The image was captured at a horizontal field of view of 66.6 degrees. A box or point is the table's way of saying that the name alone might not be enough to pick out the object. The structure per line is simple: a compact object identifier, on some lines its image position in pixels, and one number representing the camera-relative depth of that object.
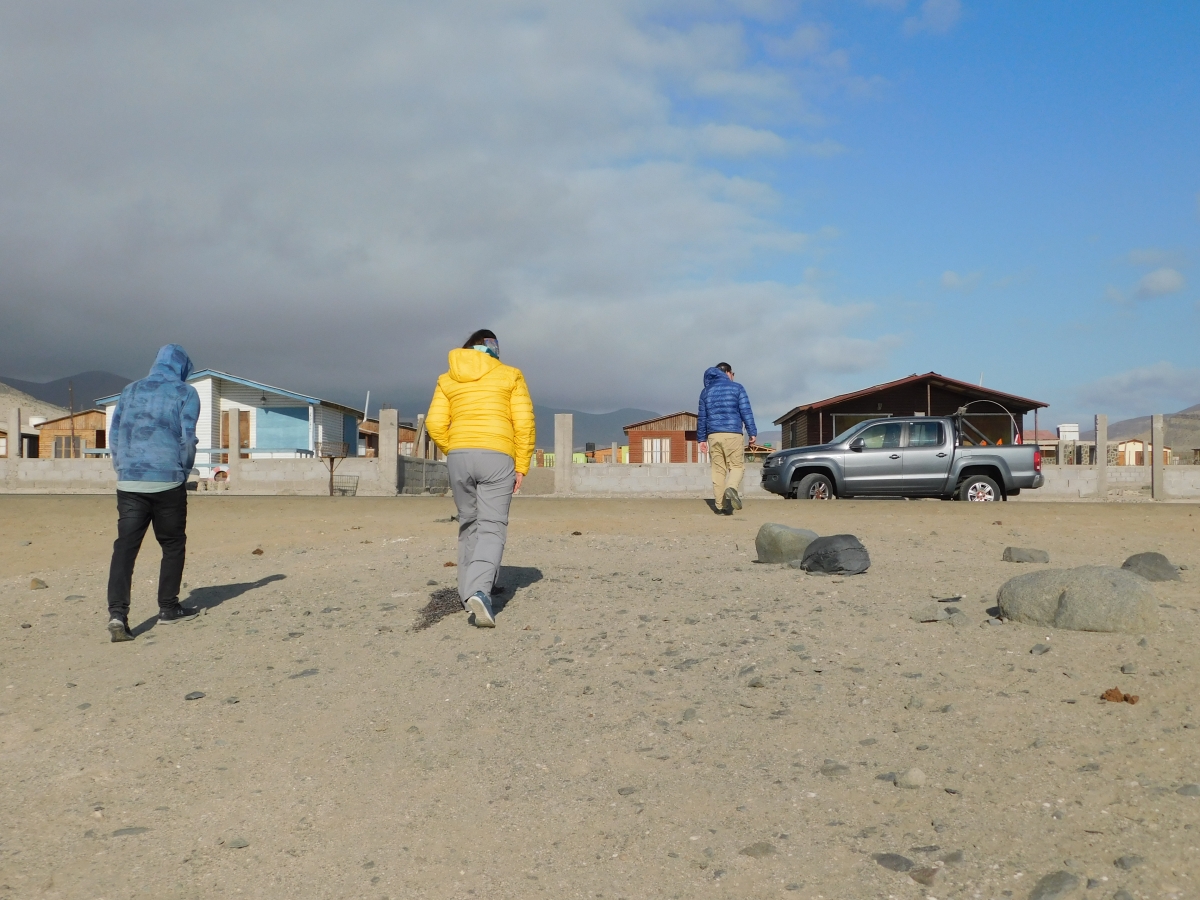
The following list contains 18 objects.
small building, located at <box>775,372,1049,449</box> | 37.38
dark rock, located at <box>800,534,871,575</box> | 7.11
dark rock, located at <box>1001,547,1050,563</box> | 8.05
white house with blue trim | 42.84
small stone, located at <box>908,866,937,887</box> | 2.83
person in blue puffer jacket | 12.50
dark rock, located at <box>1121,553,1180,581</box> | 6.83
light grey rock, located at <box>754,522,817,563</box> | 8.01
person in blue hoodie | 6.32
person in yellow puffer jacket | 5.93
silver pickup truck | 16.77
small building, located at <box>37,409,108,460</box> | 52.36
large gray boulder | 5.06
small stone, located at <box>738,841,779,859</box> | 3.07
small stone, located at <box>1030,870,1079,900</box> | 2.69
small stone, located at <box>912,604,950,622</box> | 5.57
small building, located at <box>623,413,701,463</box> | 58.03
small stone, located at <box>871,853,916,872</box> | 2.92
